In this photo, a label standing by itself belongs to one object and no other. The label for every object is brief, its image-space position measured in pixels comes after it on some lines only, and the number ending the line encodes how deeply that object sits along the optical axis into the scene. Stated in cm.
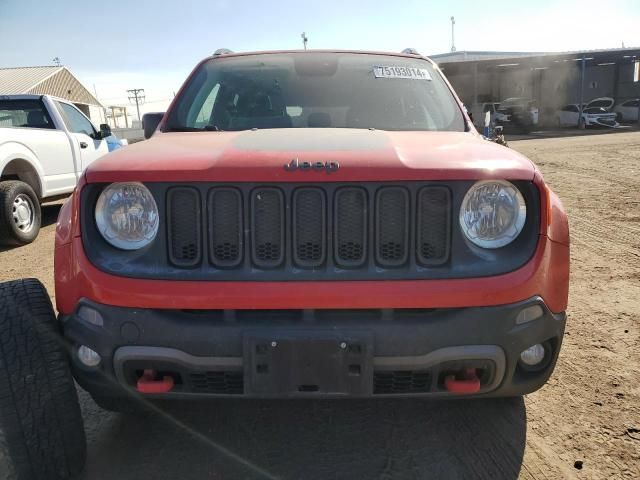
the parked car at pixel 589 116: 3169
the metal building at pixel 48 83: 4162
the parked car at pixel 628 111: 3494
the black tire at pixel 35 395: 203
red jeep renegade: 196
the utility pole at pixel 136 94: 7794
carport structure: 3738
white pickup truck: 664
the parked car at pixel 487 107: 3103
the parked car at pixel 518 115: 2812
